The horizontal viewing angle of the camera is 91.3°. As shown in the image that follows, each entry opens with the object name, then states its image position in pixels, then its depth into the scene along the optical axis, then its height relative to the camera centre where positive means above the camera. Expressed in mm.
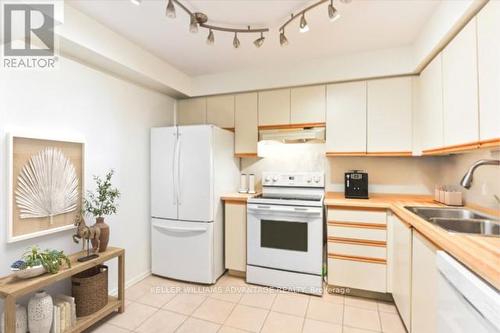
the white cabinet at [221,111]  3143 +747
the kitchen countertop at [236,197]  2717 -323
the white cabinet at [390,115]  2479 +548
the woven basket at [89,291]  1890 -979
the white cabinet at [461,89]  1483 +531
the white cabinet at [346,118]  2619 +553
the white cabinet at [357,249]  2238 -759
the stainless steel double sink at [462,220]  1575 -361
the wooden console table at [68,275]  1393 -734
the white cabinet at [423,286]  1303 -692
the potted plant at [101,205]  2037 -327
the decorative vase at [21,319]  1580 -992
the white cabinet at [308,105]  2766 +727
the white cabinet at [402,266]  1743 -771
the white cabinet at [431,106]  1956 +543
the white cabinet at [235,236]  2740 -767
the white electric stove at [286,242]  2400 -762
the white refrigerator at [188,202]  2584 -370
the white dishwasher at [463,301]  781 -493
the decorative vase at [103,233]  2023 -542
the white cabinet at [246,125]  3029 +546
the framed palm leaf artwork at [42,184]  1663 -120
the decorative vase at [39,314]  1590 -958
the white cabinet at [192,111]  3281 +777
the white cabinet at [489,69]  1267 +541
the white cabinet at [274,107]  2891 +732
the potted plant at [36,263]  1532 -619
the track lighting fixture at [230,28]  1569 +1111
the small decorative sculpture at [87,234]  1905 -522
